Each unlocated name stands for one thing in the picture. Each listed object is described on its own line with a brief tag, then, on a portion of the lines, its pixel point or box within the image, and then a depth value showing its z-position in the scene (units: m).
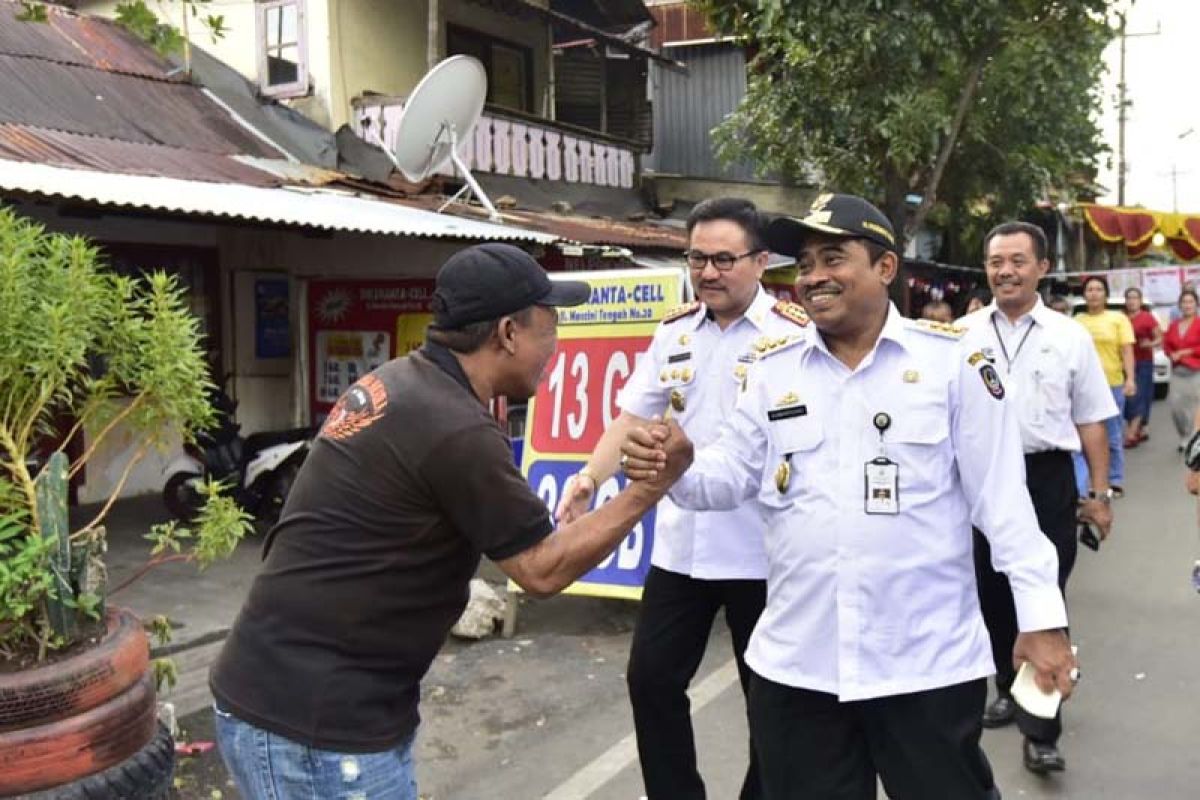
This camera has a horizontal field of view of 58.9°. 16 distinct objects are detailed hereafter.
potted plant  2.98
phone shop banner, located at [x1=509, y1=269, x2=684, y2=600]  5.57
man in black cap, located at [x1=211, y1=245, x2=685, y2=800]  1.93
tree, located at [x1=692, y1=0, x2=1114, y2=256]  10.78
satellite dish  8.92
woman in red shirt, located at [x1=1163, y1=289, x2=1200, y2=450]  7.31
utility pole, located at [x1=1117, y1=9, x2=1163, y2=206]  31.81
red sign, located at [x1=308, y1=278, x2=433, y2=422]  9.81
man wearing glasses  3.25
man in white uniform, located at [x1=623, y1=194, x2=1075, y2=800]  2.33
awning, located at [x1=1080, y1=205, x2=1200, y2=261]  21.27
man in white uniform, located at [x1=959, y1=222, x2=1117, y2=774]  4.12
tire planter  2.91
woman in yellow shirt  9.23
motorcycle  8.00
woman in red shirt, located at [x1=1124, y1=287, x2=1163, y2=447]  12.54
